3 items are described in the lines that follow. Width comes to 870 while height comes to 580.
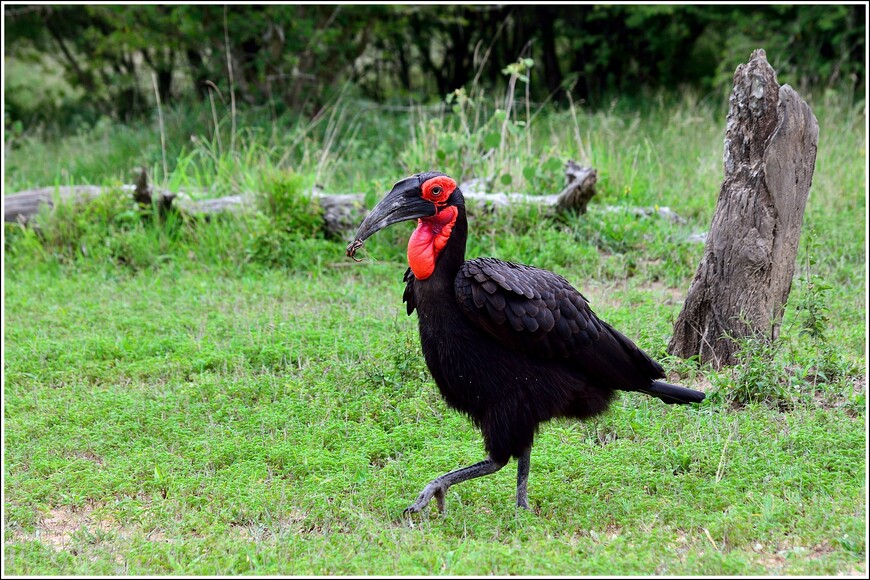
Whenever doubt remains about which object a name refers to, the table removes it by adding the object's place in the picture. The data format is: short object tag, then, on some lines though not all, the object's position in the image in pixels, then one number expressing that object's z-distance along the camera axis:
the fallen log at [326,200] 13.66
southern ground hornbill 6.63
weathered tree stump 8.87
